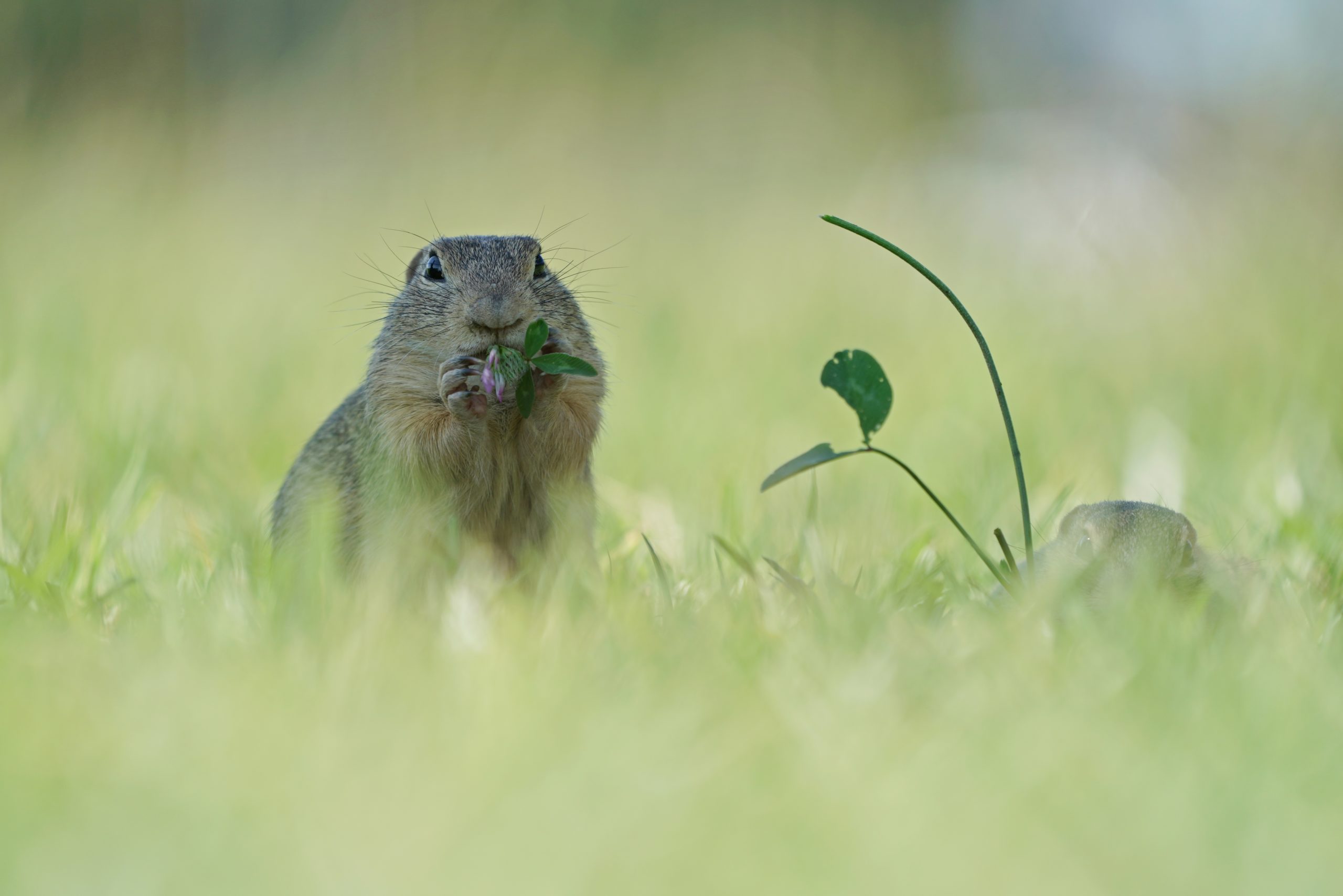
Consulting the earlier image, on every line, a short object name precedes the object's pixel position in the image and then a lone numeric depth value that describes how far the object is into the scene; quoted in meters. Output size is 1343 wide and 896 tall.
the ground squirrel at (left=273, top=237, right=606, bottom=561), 6.04
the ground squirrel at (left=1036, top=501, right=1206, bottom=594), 4.93
